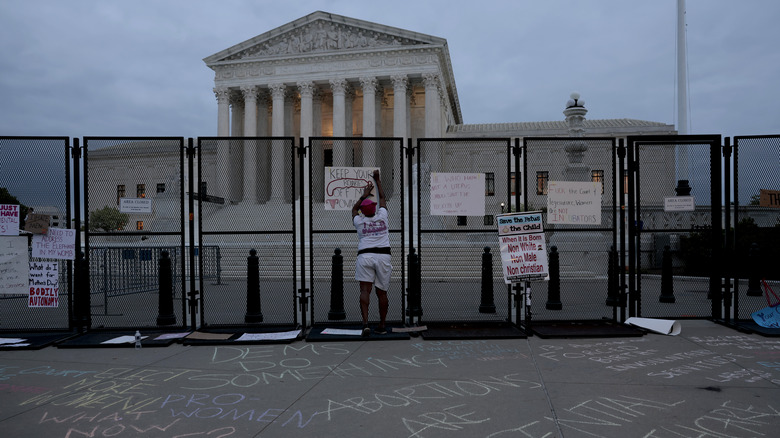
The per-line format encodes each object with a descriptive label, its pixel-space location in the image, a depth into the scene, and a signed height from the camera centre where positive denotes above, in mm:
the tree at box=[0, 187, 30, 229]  8444 +339
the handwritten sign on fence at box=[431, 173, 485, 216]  8266 +336
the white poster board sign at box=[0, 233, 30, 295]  7828 -750
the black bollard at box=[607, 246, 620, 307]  8586 -1242
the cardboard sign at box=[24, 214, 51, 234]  7703 -76
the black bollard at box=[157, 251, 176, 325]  8430 -1248
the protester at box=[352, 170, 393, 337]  7426 -493
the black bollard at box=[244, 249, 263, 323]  8539 -1266
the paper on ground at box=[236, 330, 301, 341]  7273 -1724
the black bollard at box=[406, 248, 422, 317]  8383 -1202
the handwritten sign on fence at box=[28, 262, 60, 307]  7867 -1036
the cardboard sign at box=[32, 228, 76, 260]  7836 -409
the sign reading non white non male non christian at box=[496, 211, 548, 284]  7855 -475
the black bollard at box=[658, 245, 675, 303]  10961 -1415
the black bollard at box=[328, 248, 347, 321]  9008 -1322
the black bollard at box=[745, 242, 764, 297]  12031 -1437
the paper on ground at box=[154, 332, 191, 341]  7488 -1763
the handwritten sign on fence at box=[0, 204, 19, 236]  7843 -44
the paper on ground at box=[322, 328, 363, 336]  7621 -1735
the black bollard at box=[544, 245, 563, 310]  10250 -1442
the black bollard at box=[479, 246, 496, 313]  9802 -1350
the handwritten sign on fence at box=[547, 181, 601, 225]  8344 +232
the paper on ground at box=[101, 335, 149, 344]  7236 -1756
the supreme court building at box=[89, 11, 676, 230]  43906 +12065
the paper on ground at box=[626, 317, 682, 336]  7509 -1671
